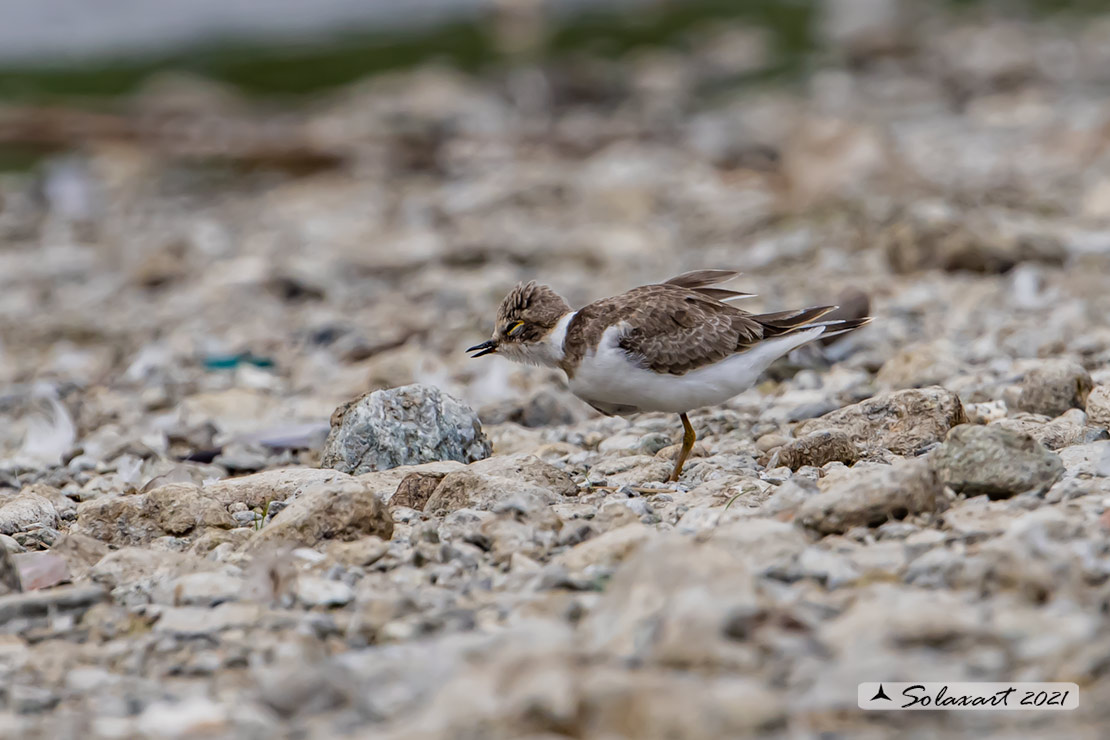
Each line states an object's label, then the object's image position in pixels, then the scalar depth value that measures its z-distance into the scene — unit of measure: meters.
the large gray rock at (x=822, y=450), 10.28
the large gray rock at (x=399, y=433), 11.17
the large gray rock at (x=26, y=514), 10.31
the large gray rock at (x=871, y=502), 8.28
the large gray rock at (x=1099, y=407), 10.55
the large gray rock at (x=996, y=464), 8.74
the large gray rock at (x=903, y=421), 10.52
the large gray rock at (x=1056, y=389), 11.22
